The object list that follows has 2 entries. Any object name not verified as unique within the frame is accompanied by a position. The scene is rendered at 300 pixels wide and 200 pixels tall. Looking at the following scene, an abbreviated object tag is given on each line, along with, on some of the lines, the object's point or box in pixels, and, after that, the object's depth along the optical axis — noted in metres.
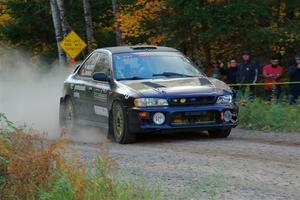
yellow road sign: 27.27
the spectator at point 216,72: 22.73
